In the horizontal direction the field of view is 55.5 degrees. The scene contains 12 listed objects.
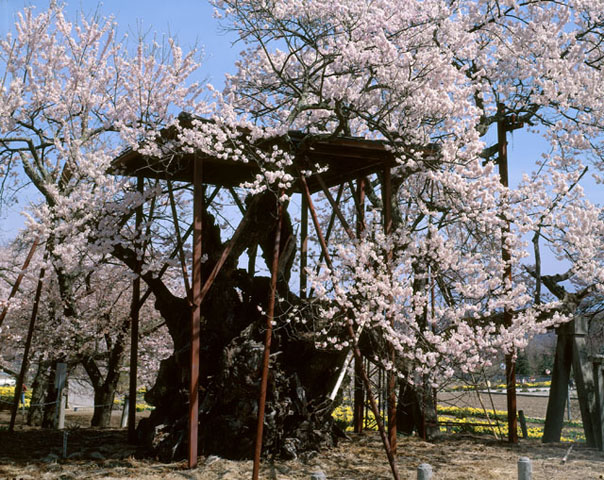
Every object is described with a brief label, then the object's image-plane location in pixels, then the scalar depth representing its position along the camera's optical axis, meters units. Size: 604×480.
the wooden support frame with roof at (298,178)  8.30
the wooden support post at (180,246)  9.15
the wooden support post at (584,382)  10.79
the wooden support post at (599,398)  10.55
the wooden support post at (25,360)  11.48
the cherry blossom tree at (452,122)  9.48
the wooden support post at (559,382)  11.20
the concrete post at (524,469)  5.61
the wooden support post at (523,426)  13.62
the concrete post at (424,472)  5.34
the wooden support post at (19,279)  11.70
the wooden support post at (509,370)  10.68
